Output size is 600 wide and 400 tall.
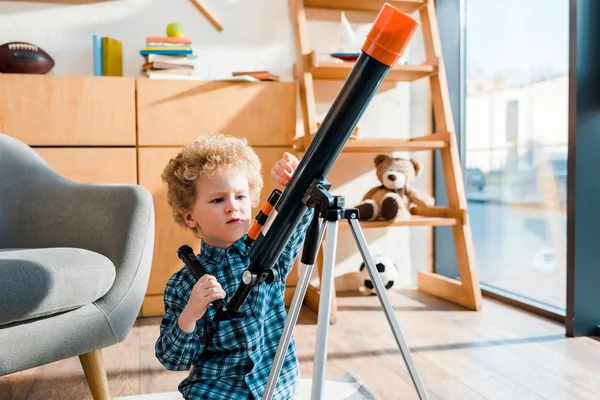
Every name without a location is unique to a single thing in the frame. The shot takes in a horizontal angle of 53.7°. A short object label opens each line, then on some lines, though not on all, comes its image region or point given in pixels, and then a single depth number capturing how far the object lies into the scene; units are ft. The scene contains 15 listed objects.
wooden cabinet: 7.55
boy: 3.51
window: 7.45
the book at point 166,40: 8.16
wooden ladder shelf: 8.02
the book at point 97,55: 8.13
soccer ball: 8.79
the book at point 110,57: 8.18
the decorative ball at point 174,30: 8.35
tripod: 2.45
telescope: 2.38
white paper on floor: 5.02
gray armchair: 3.99
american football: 7.56
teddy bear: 8.20
